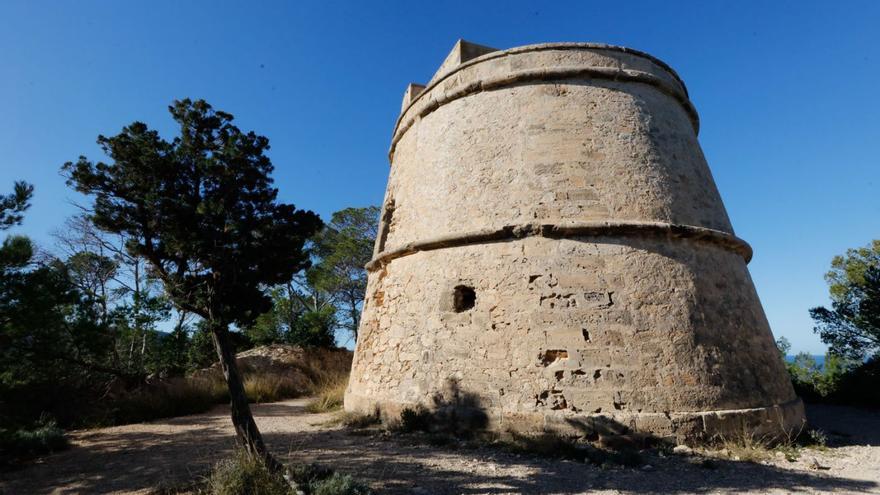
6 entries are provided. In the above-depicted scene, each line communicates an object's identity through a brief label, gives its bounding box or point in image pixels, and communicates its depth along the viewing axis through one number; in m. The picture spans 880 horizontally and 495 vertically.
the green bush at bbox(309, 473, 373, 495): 2.79
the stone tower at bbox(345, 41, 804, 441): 4.36
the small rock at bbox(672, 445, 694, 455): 4.00
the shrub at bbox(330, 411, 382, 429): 5.35
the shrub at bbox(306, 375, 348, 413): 7.00
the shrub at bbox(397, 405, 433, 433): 4.79
